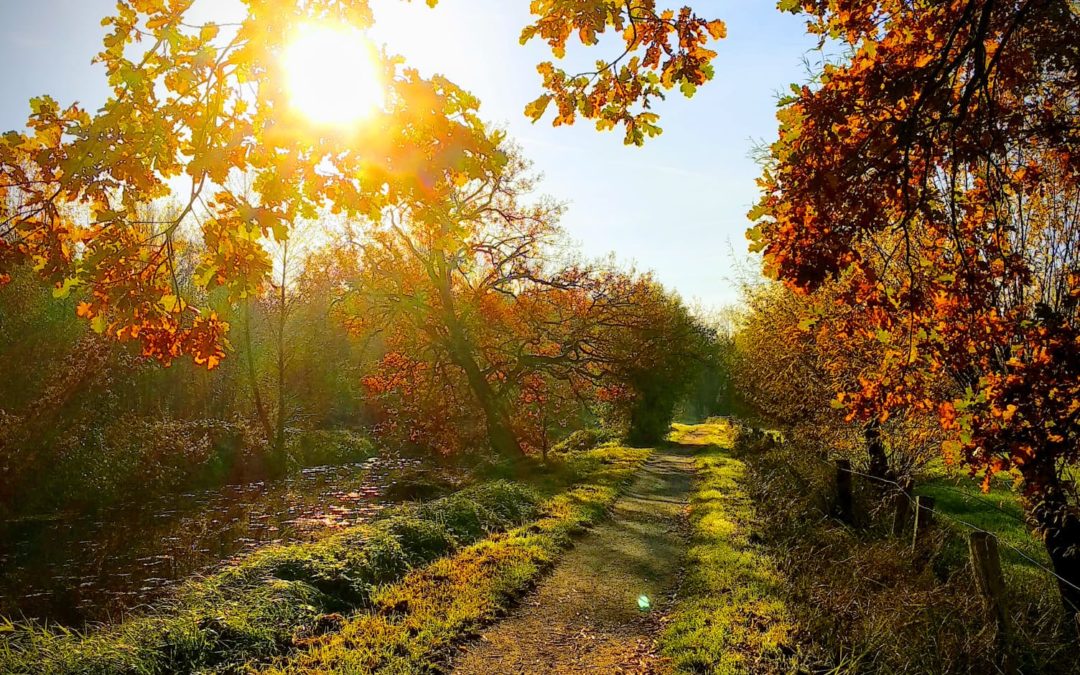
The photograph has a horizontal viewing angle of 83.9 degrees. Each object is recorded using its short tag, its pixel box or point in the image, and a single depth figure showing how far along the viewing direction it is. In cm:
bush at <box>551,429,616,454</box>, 3269
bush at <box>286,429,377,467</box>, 2786
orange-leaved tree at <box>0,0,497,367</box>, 372
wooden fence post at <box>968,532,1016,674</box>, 568
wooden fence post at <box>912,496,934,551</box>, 892
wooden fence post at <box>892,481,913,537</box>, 972
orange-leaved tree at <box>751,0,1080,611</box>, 409
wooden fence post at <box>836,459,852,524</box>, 1195
